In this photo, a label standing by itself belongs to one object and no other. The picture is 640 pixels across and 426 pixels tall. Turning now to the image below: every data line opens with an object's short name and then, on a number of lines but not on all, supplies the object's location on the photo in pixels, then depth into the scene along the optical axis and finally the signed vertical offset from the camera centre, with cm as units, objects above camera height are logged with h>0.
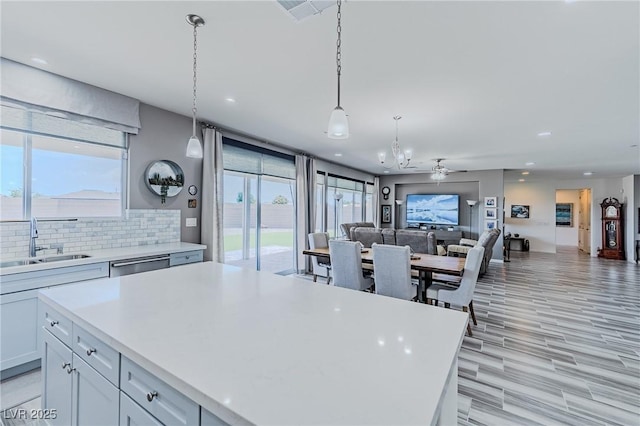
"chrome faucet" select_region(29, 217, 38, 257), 258 -21
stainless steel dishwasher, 269 -51
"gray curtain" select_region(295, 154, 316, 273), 588 +21
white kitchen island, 72 -47
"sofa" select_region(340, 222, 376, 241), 719 -36
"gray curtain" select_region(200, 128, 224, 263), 398 +21
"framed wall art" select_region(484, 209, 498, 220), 798 +7
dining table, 319 -61
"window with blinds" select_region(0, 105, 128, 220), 255 +48
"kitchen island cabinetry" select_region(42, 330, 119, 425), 115 -82
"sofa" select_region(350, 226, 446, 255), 494 -44
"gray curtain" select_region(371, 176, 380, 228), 991 +45
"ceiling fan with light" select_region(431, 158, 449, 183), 606 +91
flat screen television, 891 +20
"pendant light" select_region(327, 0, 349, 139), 169 +55
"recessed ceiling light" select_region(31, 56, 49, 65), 239 +132
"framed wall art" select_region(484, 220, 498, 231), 796 -25
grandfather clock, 847 -43
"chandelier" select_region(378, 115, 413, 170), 380 +96
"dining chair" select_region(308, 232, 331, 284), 452 -74
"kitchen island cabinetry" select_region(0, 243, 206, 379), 212 -68
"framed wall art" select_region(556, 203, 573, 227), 1094 +7
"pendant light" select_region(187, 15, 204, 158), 218 +56
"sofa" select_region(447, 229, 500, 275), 512 -68
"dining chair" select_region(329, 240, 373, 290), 352 -64
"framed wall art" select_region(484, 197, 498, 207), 796 +40
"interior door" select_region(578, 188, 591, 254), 972 -20
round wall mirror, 347 +46
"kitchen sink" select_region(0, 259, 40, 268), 239 -43
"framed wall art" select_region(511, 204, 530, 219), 998 +16
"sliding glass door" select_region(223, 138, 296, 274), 479 +10
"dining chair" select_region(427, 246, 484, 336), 309 -80
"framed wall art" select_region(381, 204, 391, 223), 1004 +7
